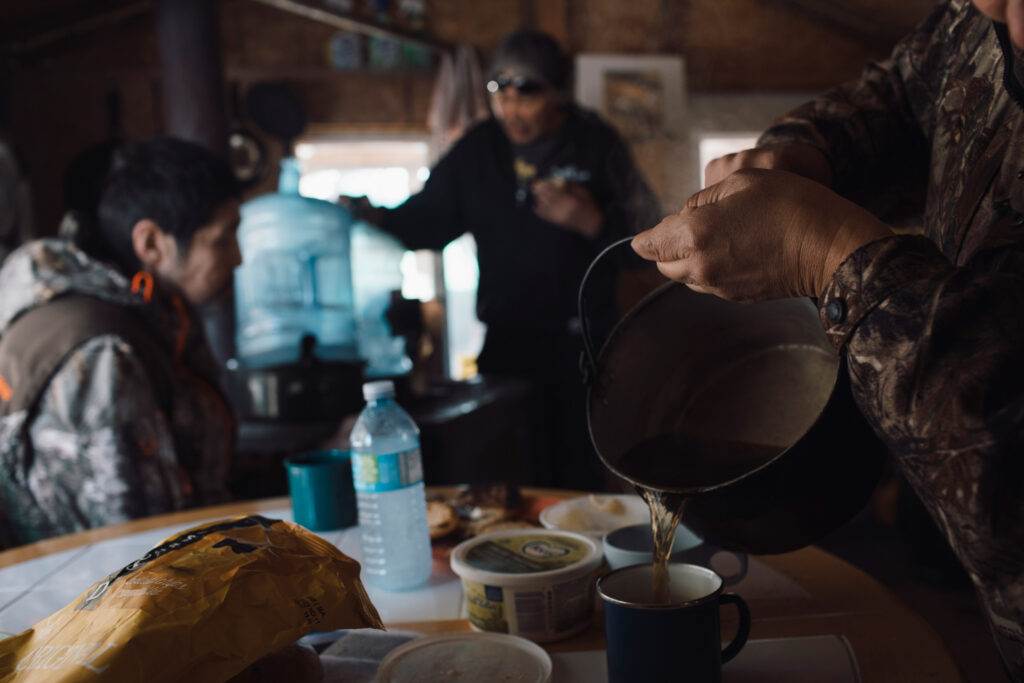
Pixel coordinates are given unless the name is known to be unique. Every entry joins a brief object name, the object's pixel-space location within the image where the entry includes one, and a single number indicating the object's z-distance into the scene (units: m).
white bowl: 0.97
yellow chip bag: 0.66
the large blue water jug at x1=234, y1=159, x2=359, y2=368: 3.31
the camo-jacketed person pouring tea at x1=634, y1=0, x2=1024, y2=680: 0.59
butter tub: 0.90
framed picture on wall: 5.12
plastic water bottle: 1.12
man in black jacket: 2.65
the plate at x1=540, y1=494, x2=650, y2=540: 1.19
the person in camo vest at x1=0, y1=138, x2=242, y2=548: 1.47
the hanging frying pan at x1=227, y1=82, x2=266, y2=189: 4.73
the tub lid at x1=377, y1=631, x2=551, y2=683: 0.77
